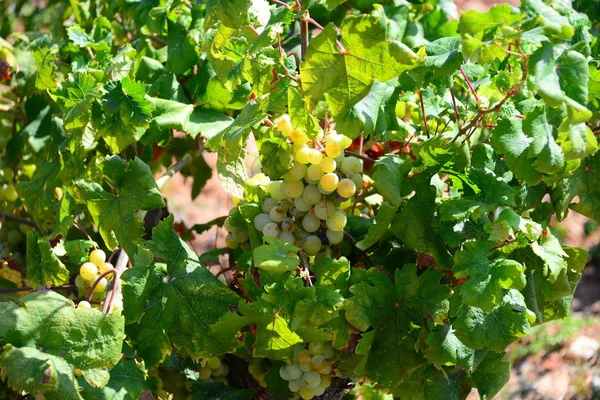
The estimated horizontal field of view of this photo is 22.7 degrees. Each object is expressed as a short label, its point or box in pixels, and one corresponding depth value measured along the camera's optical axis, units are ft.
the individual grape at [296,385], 5.20
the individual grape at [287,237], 4.96
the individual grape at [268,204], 5.06
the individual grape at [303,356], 5.07
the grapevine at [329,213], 4.61
